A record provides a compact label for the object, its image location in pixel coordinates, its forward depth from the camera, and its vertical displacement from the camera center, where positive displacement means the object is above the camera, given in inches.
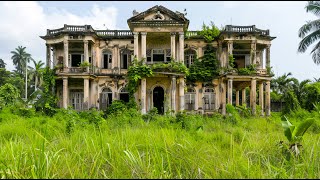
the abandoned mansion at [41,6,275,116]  764.0 +81.5
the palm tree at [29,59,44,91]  1596.9 +80.3
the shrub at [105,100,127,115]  744.0 -41.9
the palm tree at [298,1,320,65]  799.7 +148.6
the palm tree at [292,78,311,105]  735.5 +12.3
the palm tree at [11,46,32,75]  2050.7 +225.6
